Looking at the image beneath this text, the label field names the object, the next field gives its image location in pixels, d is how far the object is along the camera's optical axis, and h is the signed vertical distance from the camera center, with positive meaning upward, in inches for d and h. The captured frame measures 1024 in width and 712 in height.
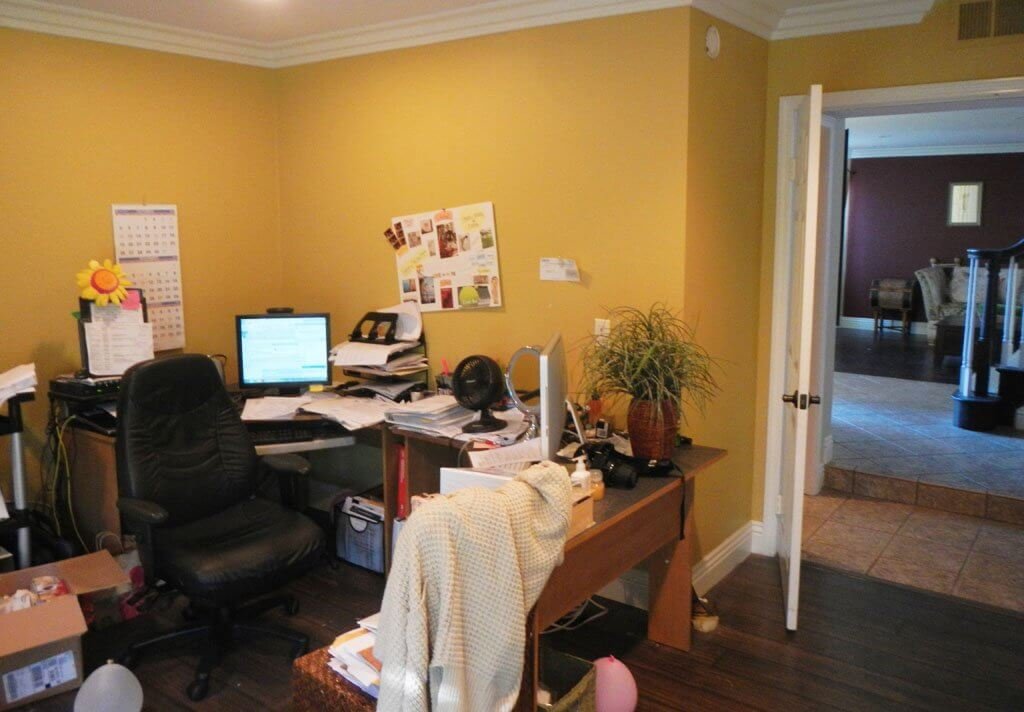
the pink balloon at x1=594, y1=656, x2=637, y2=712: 97.3 -49.0
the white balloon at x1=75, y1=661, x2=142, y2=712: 93.8 -47.7
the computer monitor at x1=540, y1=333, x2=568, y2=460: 96.0 -15.5
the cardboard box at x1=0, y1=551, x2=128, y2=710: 100.8 -46.8
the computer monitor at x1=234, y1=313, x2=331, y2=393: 147.3 -14.3
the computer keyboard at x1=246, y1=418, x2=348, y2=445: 131.5 -25.8
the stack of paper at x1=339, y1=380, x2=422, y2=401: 140.6 -20.5
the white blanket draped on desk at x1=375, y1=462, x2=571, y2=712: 68.7 -28.6
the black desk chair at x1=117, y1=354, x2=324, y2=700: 104.9 -32.5
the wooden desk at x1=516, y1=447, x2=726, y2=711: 88.4 -35.0
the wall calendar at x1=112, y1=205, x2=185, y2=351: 147.2 +2.0
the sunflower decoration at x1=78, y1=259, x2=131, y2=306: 131.6 -1.9
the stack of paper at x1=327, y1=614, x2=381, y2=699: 76.0 -36.5
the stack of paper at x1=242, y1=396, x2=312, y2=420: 134.3 -22.9
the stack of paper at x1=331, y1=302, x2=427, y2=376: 142.3 -14.5
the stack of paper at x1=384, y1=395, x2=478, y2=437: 123.6 -22.5
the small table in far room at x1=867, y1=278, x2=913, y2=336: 422.9 -16.7
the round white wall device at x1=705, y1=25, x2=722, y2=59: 122.3 +33.3
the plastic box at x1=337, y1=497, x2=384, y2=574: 141.6 -45.4
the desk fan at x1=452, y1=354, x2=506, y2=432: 123.9 -17.2
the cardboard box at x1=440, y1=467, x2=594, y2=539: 87.4 -23.1
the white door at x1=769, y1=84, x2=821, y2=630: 116.9 -9.7
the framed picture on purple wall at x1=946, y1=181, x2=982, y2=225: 422.0 +31.7
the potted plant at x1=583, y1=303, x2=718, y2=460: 109.0 -14.2
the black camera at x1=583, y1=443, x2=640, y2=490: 103.0 -24.9
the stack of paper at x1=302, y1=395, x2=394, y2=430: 129.0 -22.7
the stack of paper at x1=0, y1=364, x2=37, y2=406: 114.6 -15.3
